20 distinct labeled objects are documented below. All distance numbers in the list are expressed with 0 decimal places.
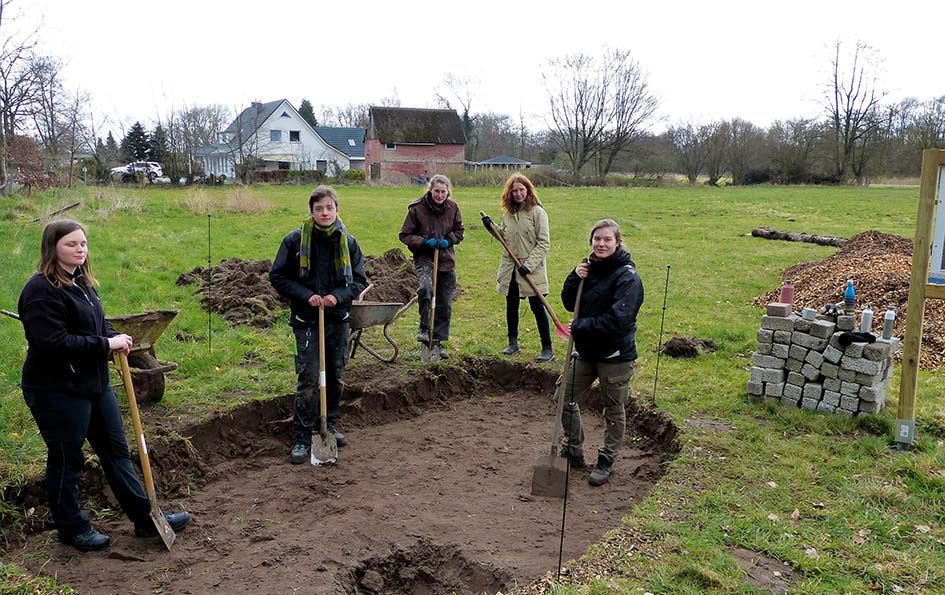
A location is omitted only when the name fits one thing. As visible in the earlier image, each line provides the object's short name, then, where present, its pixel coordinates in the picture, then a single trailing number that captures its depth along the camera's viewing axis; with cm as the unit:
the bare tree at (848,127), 4741
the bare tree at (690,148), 4859
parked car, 3434
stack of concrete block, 571
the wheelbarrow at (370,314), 625
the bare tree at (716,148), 4756
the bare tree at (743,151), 4691
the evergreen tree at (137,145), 4528
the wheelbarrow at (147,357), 544
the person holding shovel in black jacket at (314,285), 509
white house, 5055
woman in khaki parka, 707
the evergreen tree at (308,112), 7212
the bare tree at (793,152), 4681
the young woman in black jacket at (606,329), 459
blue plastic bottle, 566
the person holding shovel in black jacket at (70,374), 350
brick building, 5194
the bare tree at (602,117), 5056
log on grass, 1675
